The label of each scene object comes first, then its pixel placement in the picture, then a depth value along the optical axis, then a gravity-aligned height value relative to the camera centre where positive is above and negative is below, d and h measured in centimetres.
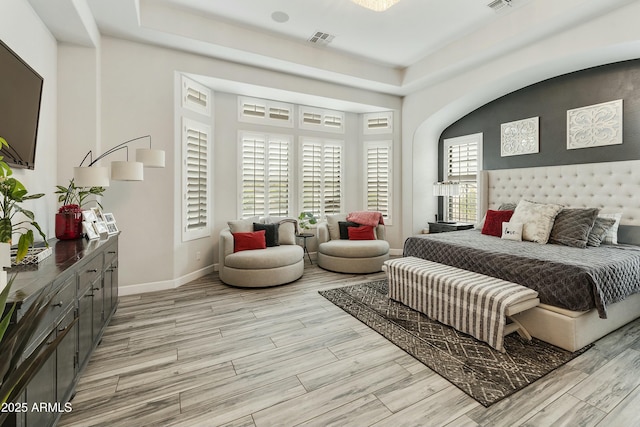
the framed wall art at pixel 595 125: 371 +114
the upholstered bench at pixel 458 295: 244 -74
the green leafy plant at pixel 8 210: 147 -1
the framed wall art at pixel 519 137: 451 +119
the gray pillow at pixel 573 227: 333 -14
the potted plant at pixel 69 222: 255 -11
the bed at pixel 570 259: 242 -43
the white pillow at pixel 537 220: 357 -7
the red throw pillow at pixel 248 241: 434 -43
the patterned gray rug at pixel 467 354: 204 -111
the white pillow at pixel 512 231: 372 -21
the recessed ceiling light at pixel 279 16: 367 +241
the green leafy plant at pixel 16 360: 78 -41
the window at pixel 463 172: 542 +77
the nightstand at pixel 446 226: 523 -24
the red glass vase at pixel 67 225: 255 -13
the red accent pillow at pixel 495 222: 409 -11
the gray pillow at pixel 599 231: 338 -19
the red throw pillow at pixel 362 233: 514 -35
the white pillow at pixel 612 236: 345 -24
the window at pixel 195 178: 420 +47
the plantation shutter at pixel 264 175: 512 +64
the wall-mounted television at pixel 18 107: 205 +76
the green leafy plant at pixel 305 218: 524 -13
